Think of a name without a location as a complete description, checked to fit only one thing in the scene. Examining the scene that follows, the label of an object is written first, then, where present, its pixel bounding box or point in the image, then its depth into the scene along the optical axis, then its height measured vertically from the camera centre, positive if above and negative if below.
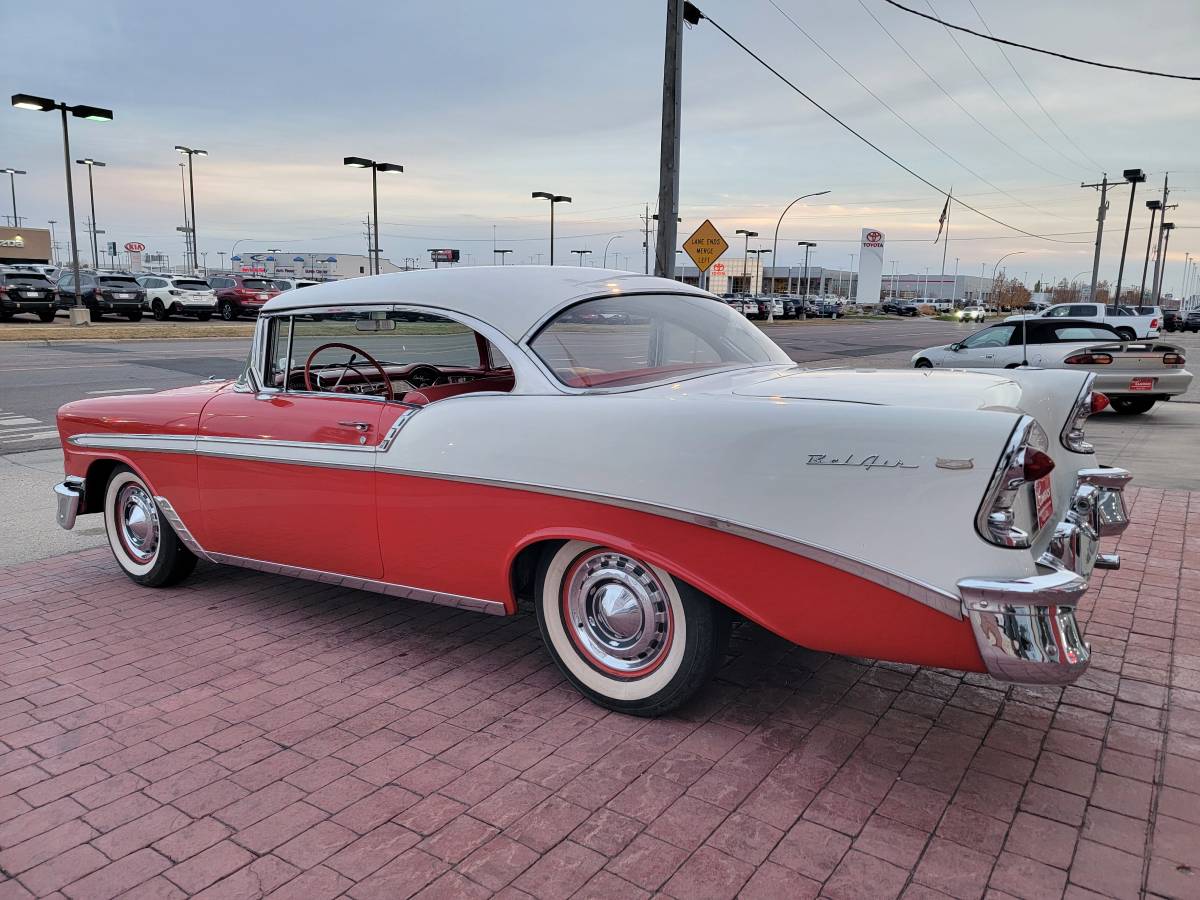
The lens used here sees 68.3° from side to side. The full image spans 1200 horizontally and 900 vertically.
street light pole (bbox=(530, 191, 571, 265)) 34.66 +3.91
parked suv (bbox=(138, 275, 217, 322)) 31.97 -0.37
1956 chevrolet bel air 2.49 -0.63
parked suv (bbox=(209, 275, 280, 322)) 33.12 -0.19
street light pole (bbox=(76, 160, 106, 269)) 49.94 +6.39
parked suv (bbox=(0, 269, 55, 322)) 27.47 -0.33
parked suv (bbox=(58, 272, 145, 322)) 30.05 -0.33
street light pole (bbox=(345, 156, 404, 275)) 31.22 +4.49
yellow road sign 13.36 +0.85
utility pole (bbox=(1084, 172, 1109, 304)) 48.34 +4.82
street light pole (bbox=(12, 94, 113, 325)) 21.94 +4.36
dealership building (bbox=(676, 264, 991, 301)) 119.19 +3.67
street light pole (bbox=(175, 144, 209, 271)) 41.00 +5.48
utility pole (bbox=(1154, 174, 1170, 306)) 68.49 +4.90
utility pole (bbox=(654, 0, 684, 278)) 10.97 +2.24
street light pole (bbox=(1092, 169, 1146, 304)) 50.84 +7.75
